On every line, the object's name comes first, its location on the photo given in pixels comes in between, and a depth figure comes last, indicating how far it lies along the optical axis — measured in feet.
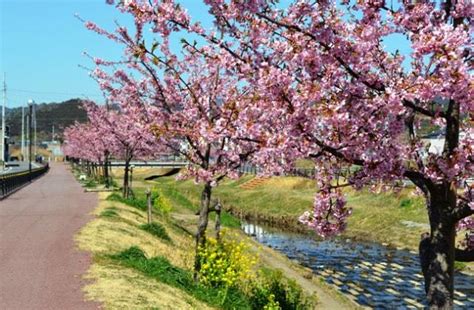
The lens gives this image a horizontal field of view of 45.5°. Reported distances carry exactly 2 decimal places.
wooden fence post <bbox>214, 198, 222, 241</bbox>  59.49
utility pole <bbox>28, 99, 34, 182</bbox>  142.10
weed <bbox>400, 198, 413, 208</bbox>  128.20
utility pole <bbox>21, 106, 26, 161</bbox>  448.65
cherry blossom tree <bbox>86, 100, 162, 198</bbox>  102.04
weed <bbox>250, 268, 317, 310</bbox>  45.11
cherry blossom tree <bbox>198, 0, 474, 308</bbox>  22.81
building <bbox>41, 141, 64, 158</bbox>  543.80
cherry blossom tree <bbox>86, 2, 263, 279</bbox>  40.27
